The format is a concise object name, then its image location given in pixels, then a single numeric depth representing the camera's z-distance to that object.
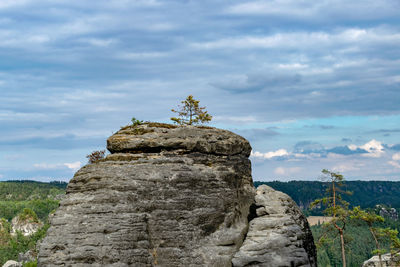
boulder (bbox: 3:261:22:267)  103.78
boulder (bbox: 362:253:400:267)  75.95
